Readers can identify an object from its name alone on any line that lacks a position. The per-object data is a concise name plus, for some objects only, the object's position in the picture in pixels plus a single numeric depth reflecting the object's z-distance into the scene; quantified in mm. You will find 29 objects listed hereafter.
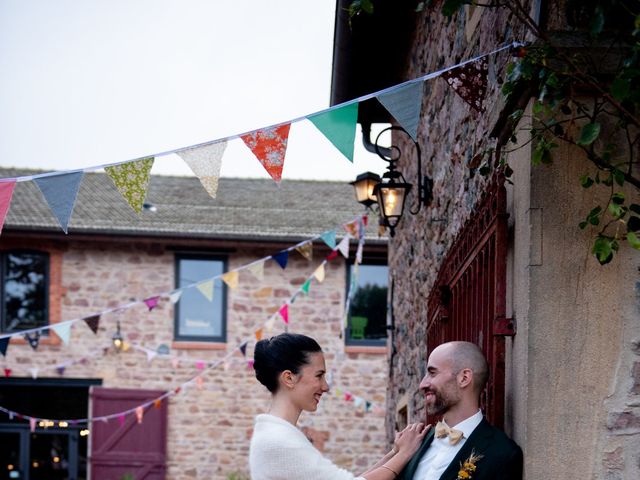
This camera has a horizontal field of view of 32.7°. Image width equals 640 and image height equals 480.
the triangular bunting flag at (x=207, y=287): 10977
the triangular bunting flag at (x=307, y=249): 11789
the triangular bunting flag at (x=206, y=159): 4191
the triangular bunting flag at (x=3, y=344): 10125
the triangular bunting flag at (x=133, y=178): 4277
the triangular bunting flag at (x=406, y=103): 4059
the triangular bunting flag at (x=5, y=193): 4207
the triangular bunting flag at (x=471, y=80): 4723
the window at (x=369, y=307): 17938
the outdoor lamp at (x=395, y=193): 7125
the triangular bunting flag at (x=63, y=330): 11074
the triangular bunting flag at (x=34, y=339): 16484
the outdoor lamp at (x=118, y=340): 17141
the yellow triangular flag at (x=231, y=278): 11300
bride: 3736
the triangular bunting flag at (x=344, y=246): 11234
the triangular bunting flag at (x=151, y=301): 11886
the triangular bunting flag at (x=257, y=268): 11364
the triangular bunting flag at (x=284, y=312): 12867
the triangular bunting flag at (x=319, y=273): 12432
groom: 3607
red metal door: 3838
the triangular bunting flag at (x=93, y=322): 12562
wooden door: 17250
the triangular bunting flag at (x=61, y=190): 4254
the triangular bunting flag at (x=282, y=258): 10820
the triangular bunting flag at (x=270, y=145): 4191
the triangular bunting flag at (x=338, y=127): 4102
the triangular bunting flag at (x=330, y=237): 10273
